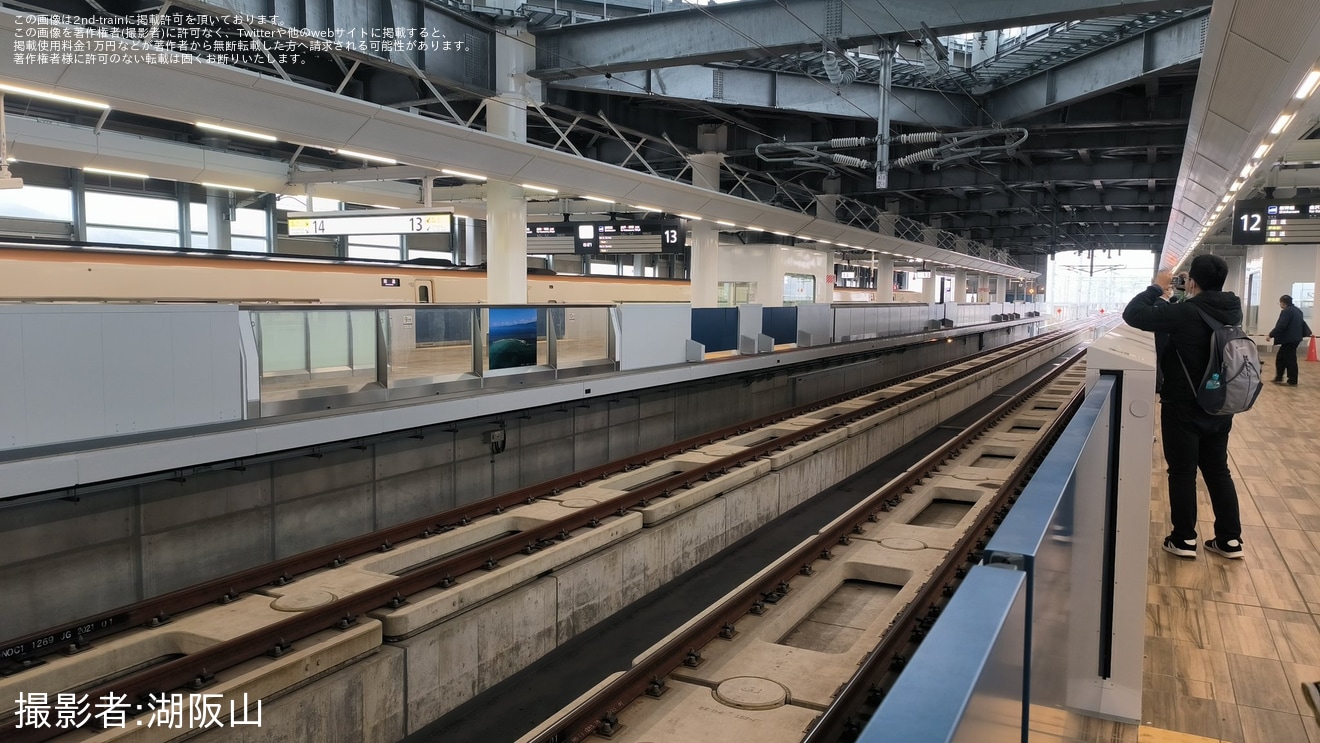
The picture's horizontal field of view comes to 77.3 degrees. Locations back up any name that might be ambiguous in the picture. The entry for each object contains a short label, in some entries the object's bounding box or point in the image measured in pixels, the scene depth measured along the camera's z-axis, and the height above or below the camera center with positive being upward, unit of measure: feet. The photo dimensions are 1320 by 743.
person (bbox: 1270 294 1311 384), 54.44 -1.68
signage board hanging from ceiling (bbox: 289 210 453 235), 60.95 +6.19
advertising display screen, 36.70 -1.62
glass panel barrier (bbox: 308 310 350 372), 28.78 -1.37
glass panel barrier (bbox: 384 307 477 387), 32.09 -1.75
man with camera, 18.35 -2.40
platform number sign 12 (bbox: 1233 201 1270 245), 59.88 +6.56
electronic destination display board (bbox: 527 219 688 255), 83.09 +7.26
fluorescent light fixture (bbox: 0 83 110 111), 28.18 +7.28
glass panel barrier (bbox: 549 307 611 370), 40.53 -1.63
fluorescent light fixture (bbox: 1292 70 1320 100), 21.37 +6.08
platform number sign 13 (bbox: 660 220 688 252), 82.84 +6.82
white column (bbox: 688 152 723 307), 75.36 +3.75
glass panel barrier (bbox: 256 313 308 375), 26.84 -1.38
